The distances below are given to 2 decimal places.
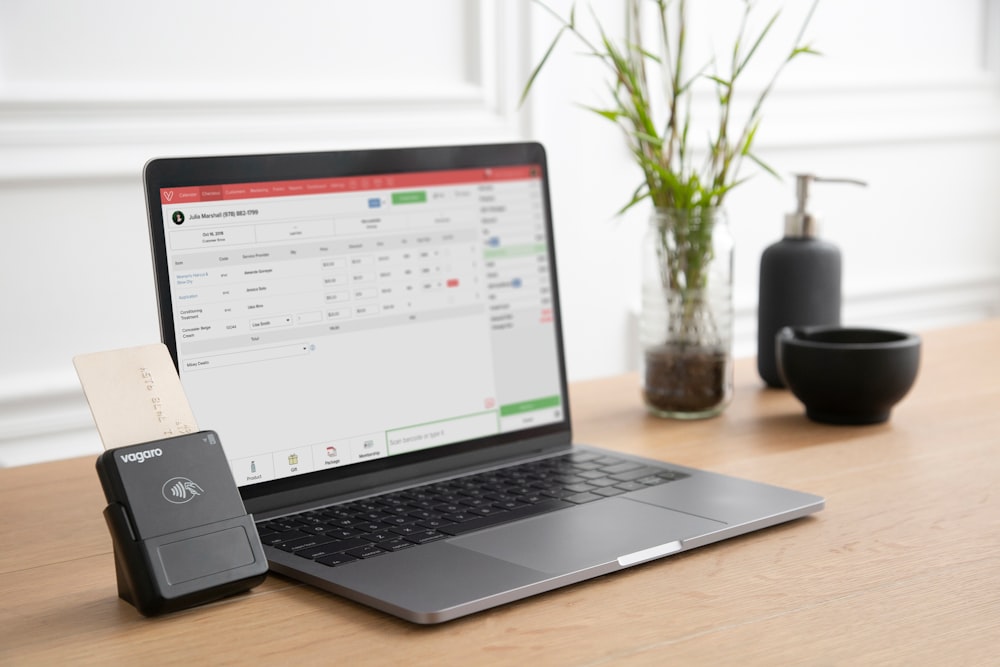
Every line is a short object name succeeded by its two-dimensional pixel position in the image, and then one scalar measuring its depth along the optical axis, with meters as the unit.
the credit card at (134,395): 0.71
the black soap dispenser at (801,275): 1.32
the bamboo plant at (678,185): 1.19
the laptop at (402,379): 0.80
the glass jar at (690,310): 1.21
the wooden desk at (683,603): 0.65
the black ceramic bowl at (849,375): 1.15
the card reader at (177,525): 0.69
